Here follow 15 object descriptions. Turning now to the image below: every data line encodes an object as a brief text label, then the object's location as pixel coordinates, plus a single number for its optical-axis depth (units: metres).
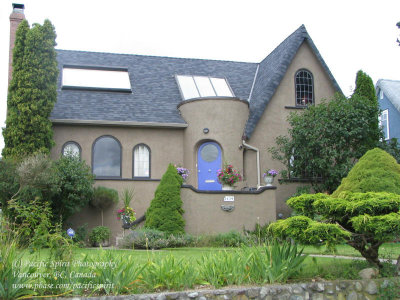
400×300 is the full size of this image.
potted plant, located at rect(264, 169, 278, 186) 17.64
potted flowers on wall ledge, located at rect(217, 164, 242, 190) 16.92
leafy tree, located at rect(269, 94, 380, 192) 17.28
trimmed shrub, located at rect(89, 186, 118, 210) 16.97
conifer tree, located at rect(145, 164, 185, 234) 15.14
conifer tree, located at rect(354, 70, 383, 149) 17.94
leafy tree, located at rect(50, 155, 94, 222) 15.41
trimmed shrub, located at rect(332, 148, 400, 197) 9.20
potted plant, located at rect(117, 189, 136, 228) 16.61
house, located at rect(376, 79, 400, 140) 30.39
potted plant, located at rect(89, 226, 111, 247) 15.70
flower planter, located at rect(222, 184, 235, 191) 17.12
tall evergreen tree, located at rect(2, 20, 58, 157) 15.84
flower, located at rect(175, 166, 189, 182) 17.33
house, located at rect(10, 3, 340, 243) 16.75
